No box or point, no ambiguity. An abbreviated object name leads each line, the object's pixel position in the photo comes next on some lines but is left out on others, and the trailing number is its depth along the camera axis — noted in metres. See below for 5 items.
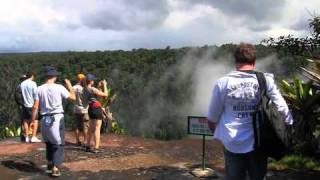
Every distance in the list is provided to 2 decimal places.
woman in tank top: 6.39
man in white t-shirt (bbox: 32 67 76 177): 5.33
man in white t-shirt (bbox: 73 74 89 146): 6.89
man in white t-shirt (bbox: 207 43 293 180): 2.97
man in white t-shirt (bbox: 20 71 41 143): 7.44
